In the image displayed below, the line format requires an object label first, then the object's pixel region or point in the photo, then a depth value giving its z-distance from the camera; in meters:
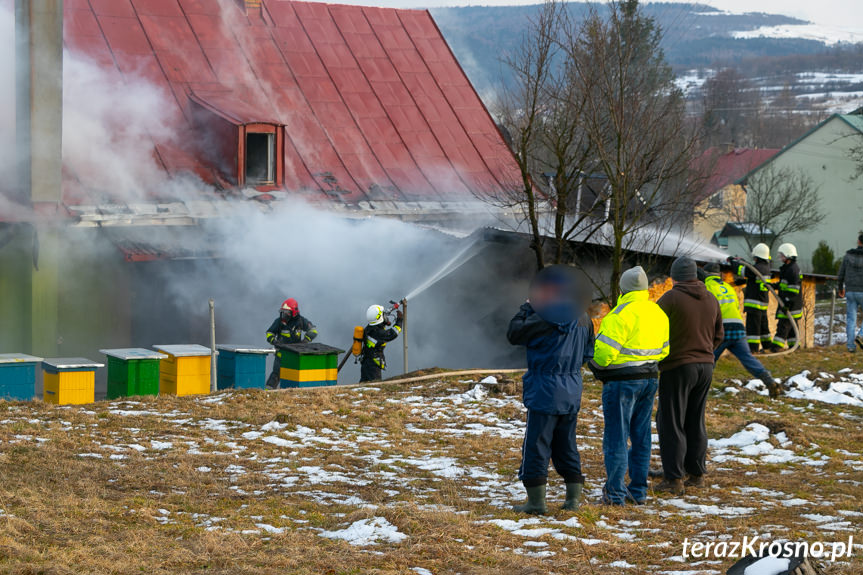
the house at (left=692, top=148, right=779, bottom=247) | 60.41
